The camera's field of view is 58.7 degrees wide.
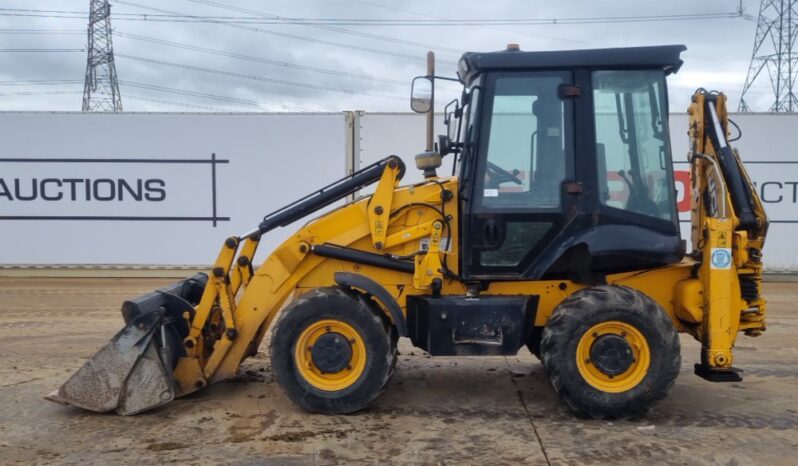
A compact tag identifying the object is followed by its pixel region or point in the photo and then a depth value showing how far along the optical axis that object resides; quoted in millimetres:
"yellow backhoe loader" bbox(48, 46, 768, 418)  4723
